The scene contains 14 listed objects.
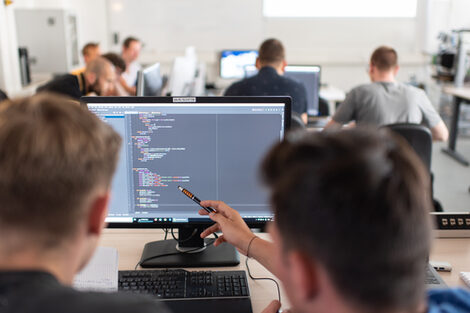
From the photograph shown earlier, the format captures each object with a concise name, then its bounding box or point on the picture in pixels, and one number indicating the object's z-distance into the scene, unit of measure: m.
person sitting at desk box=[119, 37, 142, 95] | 5.20
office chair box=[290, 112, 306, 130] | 2.42
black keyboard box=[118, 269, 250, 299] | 1.17
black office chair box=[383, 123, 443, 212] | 2.38
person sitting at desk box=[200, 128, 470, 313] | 0.56
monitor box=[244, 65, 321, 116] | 3.91
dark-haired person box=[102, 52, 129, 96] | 4.25
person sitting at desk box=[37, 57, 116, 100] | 3.51
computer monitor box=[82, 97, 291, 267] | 1.29
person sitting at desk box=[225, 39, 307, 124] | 3.25
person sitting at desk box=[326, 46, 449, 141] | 3.06
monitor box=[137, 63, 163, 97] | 2.32
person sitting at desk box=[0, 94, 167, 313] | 0.59
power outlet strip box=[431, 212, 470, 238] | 1.54
